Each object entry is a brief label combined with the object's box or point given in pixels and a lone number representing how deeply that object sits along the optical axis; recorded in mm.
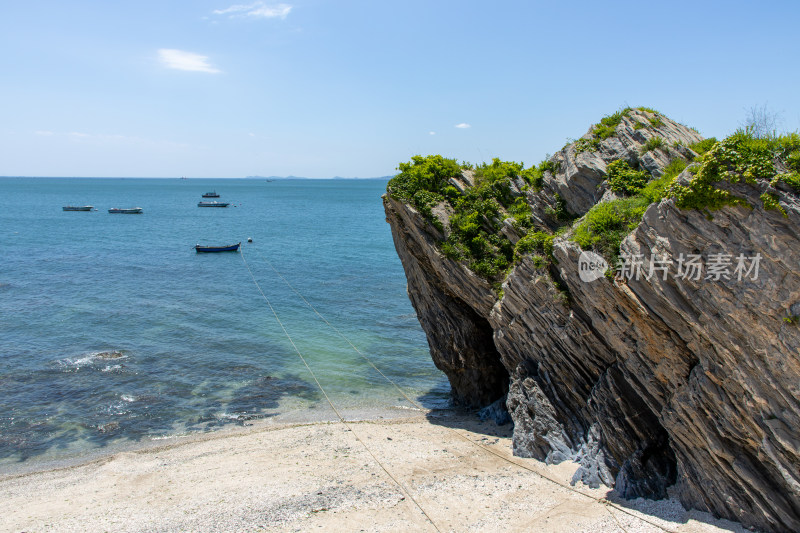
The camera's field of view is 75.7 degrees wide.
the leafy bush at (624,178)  18750
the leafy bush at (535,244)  19766
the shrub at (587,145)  21234
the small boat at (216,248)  73250
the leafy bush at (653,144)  19000
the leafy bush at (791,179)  11891
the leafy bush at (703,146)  16781
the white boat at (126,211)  128625
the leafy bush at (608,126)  21234
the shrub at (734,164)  12477
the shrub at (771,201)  12047
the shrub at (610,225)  16328
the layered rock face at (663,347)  12578
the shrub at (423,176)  25538
